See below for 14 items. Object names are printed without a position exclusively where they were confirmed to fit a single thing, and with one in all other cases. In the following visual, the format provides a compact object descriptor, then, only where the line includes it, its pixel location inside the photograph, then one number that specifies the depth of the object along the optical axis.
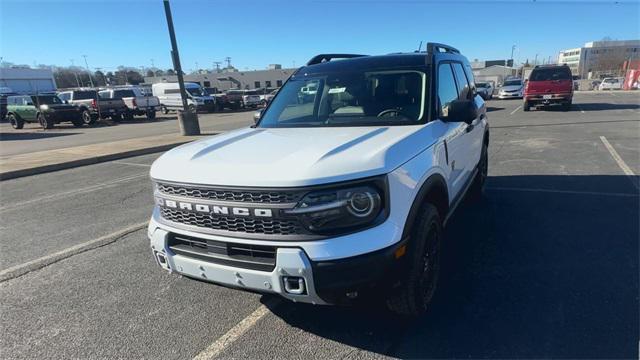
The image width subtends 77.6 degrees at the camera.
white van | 32.94
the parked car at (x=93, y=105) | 24.75
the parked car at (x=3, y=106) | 31.36
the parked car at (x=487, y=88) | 30.64
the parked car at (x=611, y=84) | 47.74
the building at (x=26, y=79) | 60.06
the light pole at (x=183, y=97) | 13.76
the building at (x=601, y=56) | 90.59
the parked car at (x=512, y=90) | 30.88
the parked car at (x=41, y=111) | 22.17
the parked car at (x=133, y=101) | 26.92
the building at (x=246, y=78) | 82.92
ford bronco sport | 2.23
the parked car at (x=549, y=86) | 18.17
